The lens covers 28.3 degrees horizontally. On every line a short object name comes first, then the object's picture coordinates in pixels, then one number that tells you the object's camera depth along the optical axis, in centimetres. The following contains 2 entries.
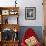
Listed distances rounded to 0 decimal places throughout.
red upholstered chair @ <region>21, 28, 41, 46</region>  329
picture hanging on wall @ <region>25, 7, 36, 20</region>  347
